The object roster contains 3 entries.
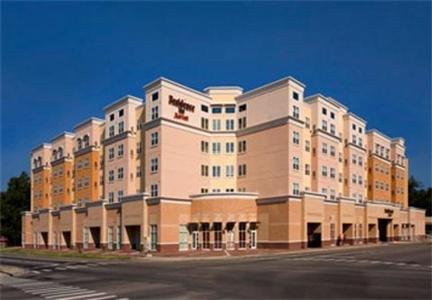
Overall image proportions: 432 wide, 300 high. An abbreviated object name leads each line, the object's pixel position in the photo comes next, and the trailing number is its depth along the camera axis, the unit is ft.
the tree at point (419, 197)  448.65
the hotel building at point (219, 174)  200.54
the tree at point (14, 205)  351.05
